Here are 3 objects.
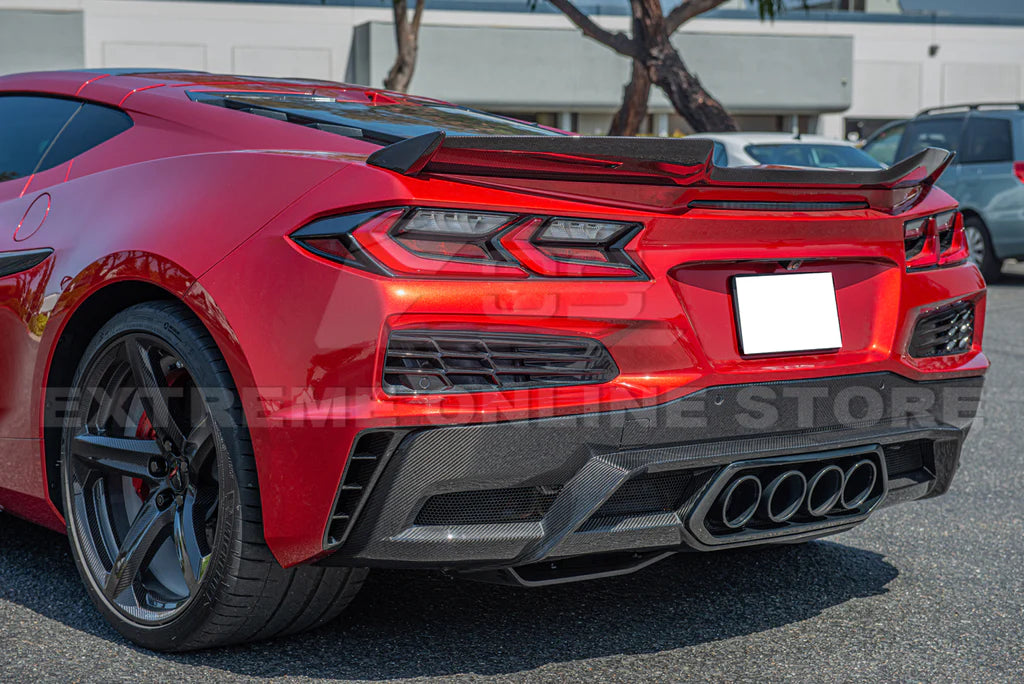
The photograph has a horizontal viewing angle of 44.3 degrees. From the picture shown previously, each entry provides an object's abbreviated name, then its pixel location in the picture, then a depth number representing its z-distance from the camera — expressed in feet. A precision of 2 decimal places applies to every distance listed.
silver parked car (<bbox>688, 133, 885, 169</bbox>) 35.06
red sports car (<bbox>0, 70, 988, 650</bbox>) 7.59
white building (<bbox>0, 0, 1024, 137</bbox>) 99.91
